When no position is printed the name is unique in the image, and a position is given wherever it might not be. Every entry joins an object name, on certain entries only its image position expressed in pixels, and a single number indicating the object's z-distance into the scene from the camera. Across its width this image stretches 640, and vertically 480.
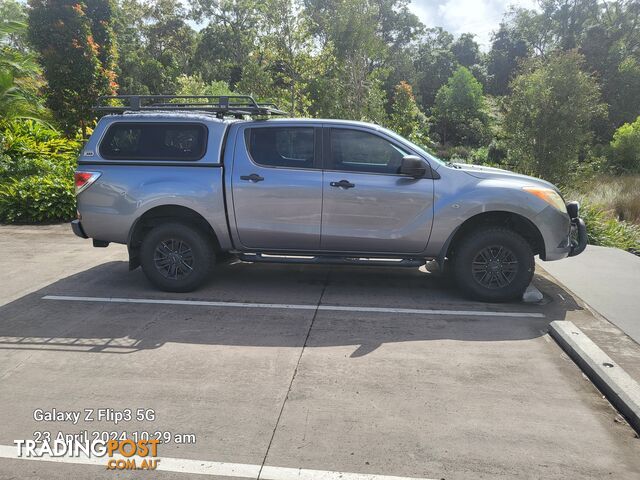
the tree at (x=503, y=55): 45.62
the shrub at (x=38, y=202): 10.70
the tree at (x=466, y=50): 52.69
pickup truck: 5.98
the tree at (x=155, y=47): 33.78
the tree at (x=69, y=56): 12.32
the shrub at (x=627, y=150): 19.97
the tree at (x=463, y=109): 36.84
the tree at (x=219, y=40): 41.12
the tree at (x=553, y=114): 12.48
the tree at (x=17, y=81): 13.13
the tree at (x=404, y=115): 15.96
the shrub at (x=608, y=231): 9.84
